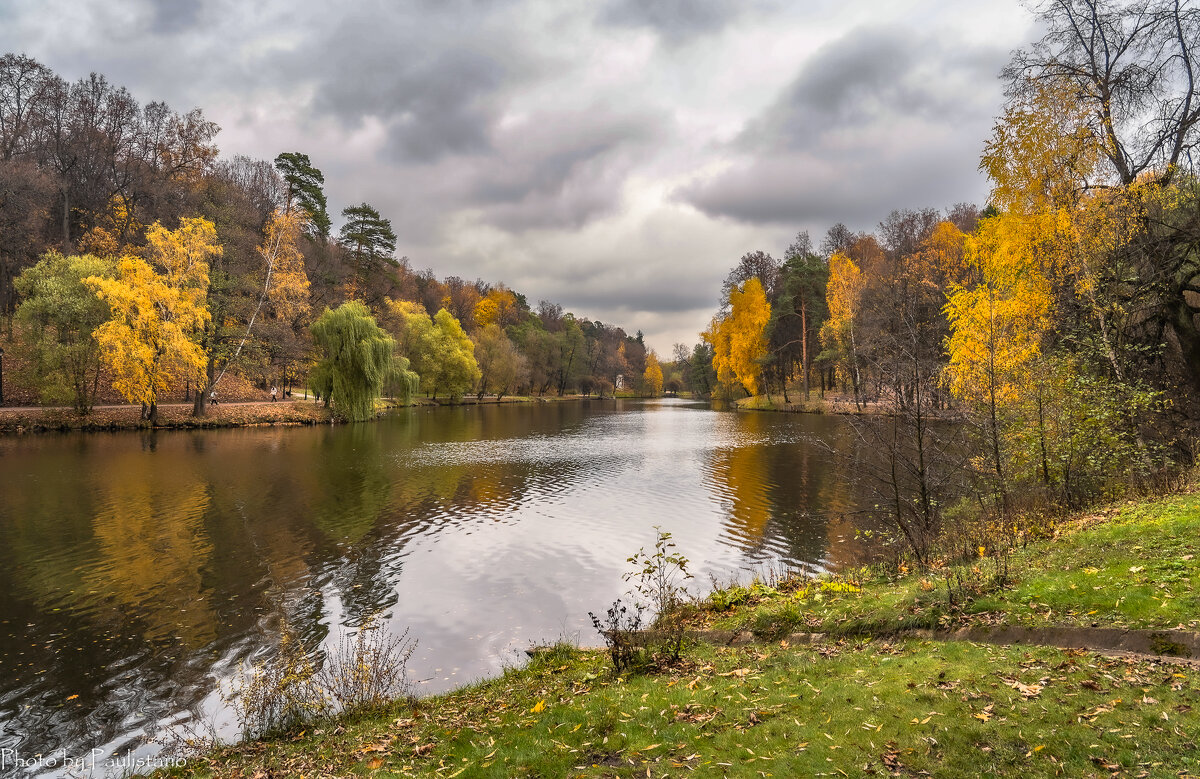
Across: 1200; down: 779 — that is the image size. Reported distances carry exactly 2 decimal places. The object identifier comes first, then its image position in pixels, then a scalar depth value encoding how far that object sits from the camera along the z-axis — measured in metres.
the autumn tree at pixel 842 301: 41.81
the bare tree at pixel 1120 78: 12.52
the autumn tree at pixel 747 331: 54.75
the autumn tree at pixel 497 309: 90.44
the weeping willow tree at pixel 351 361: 42.75
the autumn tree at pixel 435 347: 62.50
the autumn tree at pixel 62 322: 31.83
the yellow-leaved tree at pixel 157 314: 32.34
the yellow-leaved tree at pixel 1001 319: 12.40
